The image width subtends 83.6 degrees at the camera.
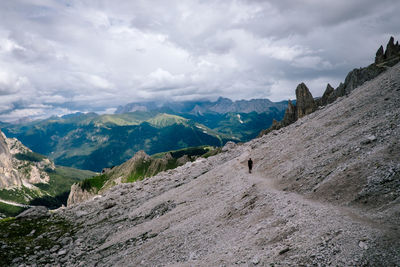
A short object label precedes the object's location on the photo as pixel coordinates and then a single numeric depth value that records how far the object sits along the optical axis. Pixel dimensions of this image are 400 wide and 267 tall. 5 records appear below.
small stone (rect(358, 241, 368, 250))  11.44
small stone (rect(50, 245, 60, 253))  35.97
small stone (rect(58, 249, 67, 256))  34.08
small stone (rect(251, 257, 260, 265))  14.20
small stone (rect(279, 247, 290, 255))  13.80
